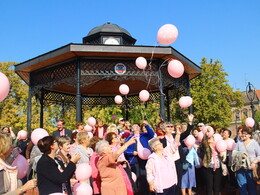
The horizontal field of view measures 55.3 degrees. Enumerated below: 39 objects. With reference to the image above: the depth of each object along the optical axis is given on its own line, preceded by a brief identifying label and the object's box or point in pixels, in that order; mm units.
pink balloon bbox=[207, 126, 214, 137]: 6011
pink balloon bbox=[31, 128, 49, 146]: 4645
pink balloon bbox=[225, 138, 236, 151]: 6148
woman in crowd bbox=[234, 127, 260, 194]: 5453
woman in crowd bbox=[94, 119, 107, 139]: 8286
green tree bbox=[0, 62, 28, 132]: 27594
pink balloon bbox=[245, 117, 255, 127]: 7688
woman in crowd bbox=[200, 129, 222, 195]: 5781
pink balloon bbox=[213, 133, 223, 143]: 5989
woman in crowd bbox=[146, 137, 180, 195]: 4242
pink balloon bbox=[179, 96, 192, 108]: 6514
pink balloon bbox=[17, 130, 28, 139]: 7037
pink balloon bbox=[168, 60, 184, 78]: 6914
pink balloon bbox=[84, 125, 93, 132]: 7954
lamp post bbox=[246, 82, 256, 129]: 9875
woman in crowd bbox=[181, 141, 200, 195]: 6066
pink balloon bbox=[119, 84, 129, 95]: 9258
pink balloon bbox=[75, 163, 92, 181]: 3734
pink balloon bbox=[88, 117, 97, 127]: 8430
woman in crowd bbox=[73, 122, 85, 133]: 7410
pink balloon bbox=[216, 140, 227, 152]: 5730
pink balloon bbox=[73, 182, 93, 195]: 3664
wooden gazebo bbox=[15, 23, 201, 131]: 8797
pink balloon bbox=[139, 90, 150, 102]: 8289
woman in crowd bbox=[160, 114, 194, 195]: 5402
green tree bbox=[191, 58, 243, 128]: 29422
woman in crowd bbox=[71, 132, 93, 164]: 4477
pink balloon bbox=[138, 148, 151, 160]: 5289
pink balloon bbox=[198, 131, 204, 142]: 6493
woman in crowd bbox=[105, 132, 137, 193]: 4266
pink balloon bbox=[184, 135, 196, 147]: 5875
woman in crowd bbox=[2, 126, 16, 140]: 6190
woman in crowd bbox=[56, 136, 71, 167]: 3944
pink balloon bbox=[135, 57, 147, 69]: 7902
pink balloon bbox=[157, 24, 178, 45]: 6398
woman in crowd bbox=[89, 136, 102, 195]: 4375
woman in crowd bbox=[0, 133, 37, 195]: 2605
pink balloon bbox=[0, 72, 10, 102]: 3662
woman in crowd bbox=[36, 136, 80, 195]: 3047
